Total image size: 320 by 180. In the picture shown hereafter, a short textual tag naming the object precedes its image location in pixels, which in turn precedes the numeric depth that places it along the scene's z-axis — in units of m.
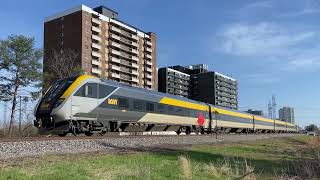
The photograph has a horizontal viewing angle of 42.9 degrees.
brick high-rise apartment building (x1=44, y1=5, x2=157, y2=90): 114.94
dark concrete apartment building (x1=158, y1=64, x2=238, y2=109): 157.25
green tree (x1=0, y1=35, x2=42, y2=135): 50.00
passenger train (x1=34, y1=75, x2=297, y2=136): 23.27
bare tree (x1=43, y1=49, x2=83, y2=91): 69.78
